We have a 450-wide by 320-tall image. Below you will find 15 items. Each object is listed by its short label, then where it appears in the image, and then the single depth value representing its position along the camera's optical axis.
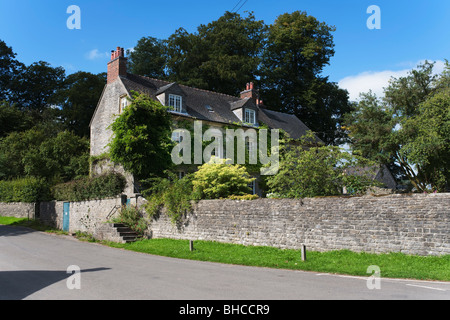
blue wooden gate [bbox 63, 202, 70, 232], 25.94
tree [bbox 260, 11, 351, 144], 42.34
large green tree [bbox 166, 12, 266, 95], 39.37
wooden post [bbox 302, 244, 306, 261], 12.01
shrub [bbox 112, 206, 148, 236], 19.91
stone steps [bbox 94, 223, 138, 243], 19.00
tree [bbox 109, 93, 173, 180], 22.63
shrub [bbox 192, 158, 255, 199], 17.80
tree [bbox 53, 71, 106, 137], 41.34
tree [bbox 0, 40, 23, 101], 50.53
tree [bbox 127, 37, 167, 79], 45.44
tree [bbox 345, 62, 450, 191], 22.48
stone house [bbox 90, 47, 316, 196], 26.70
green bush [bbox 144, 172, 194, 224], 18.19
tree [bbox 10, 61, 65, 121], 51.41
